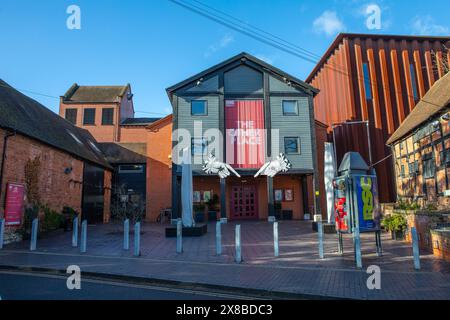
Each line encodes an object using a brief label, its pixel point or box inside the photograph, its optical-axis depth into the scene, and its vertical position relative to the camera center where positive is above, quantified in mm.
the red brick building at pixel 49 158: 12117 +2268
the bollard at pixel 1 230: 10273 -908
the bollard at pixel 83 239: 9590 -1202
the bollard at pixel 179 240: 9328 -1227
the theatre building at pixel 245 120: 18578 +4989
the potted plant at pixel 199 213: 19978 -851
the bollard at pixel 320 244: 8256 -1260
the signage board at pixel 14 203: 11727 +17
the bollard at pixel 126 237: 9778 -1185
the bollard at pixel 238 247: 7959 -1264
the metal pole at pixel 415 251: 6848 -1253
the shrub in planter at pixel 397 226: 10914 -1063
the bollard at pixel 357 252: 7128 -1309
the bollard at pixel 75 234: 10784 -1139
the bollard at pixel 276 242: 8509 -1235
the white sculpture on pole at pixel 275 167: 18500 +1934
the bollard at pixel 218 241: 8930 -1220
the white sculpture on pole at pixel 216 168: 18219 +1929
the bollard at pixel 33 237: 10077 -1126
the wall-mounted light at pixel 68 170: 16488 +1777
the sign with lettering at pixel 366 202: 8547 -145
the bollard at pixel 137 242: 8930 -1227
